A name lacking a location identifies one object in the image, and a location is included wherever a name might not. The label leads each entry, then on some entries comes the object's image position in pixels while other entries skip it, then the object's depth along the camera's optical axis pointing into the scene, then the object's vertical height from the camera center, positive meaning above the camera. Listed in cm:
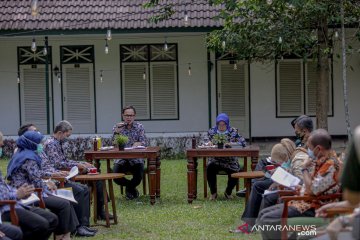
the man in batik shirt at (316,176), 764 -81
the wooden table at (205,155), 1223 -97
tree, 1505 +108
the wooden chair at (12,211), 789 -111
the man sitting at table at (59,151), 1055 -75
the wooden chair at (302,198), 770 -102
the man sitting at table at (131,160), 1305 -108
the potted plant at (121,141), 1235 -74
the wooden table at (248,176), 1055 -110
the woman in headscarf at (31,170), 880 -81
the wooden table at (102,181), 1026 -115
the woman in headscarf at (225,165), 1289 -117
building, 2155 +8
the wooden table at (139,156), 1226 -95
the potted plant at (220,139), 1245 -75
